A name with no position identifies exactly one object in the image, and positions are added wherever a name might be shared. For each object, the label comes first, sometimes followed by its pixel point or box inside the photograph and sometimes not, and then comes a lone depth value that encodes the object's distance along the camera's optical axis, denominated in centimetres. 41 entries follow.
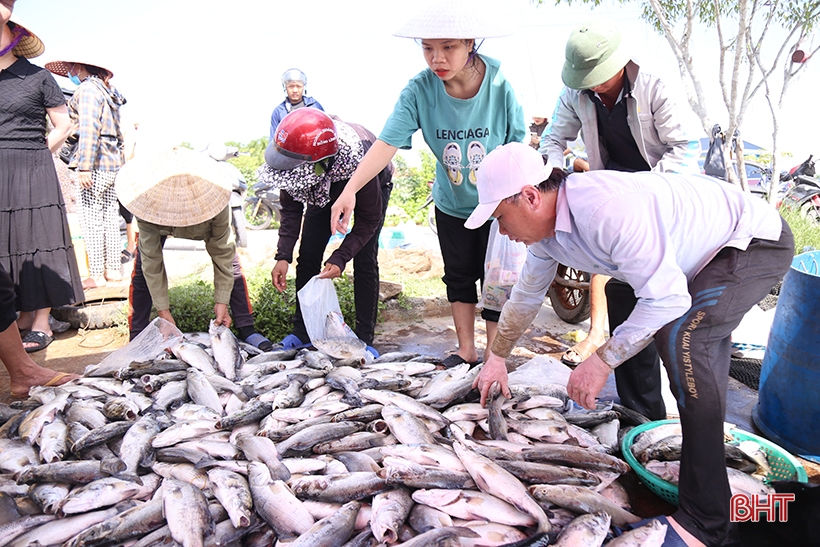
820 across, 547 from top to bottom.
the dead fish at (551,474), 235
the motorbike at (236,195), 912
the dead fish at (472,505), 213
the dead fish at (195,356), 357
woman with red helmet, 348
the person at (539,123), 788
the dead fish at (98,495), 222
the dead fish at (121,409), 296
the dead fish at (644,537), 198
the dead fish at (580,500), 220
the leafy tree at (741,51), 721
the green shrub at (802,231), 688
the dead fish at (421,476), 227
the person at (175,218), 359
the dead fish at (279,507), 215
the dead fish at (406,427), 263
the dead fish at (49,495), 225
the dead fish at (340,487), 226
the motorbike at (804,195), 928
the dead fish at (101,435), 265
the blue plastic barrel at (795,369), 285
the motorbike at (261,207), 1259
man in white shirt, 195
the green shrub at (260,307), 495
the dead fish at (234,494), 216
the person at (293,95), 632
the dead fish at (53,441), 260
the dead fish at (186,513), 204
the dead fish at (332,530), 201
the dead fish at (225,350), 360
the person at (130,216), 628
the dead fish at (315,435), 263
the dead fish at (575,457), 245
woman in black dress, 398
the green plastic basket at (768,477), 238
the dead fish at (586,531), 199
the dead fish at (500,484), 214
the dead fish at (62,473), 240
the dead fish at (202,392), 311
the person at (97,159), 568
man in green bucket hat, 289
